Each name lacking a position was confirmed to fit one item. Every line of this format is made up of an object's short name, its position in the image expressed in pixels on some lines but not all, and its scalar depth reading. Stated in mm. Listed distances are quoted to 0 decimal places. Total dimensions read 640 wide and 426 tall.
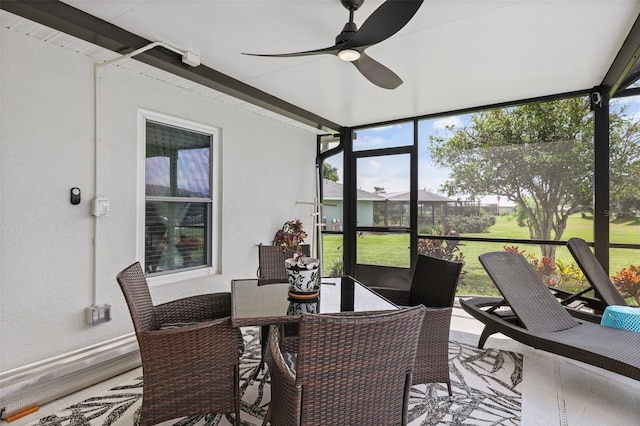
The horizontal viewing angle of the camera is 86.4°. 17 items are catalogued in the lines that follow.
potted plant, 2189
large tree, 3957
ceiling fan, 1738
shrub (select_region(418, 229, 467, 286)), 4676
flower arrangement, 3063
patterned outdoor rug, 2145
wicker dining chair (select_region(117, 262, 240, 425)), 1834
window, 3230
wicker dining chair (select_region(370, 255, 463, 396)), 2264
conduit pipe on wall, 2715
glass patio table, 1839
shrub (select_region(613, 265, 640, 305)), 3668
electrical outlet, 2660
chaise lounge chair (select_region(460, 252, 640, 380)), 2289
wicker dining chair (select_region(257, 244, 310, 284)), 3377
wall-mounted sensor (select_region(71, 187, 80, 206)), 2574
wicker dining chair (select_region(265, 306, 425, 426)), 1329
